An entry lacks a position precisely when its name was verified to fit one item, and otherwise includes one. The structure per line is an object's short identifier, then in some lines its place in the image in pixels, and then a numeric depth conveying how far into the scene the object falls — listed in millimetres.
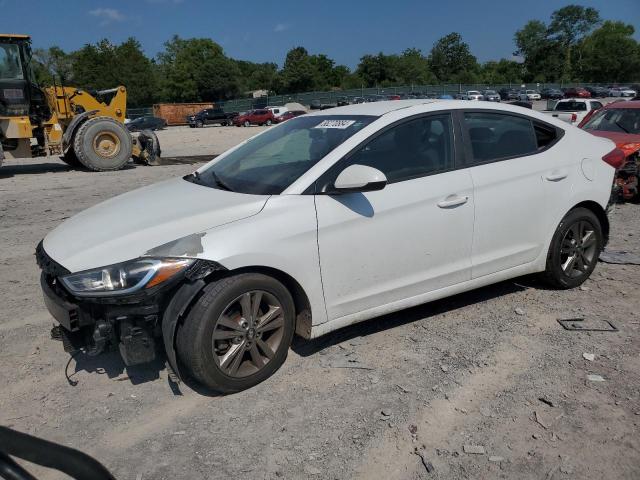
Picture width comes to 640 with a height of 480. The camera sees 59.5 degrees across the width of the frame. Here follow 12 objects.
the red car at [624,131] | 8406
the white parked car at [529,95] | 61444
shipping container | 54625
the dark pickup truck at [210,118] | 48500
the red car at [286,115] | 44731
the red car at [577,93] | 64188
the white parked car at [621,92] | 60281
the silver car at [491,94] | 54412
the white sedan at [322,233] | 3080
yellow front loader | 13734
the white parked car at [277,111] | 45219
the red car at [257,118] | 44844
